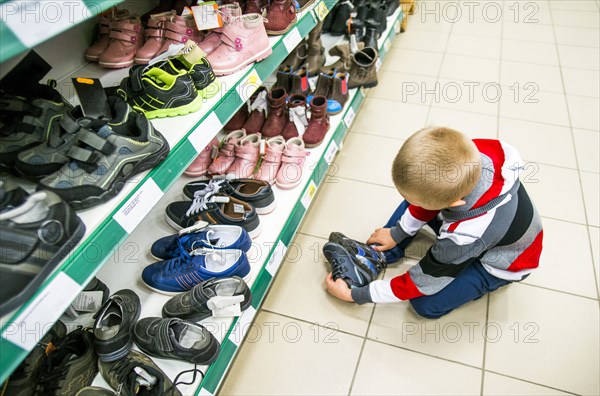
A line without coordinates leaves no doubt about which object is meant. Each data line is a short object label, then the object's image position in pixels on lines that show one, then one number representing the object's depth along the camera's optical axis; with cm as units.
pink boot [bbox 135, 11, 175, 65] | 121
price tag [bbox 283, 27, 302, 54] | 139
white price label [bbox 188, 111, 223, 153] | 98
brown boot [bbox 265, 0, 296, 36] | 136
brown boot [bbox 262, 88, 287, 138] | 163
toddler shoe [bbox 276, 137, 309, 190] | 150
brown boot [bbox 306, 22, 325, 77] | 204
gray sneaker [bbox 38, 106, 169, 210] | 74
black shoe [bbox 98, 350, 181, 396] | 95
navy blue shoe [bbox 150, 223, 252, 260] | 121
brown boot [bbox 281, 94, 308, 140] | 166
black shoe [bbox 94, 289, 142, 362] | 99
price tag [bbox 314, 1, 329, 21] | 160
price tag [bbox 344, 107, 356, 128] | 193
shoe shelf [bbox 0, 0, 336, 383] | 60
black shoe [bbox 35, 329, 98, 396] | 93
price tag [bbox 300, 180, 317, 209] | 155
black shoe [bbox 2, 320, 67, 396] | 91
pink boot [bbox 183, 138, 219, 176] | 154
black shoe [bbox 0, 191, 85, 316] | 59
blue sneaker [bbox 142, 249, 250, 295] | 117
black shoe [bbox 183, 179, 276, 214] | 135
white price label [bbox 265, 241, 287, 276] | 135
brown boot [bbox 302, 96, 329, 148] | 167
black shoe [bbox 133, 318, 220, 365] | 101
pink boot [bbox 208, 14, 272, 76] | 118
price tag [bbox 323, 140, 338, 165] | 173
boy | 98
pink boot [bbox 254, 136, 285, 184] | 151
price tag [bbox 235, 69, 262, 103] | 116
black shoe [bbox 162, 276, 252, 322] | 110
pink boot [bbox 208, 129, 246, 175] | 152
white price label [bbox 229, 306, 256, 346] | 118
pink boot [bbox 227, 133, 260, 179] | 152
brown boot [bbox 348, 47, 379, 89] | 203
